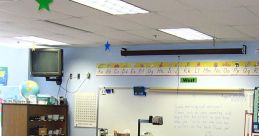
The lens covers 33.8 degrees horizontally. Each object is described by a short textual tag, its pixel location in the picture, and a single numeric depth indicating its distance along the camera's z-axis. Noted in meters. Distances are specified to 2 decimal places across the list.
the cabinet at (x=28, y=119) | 6.75
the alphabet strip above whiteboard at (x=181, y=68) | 6.25
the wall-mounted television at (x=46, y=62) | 7.28
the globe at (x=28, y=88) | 7.19
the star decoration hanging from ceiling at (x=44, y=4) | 2.45
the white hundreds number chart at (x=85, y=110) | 7.39
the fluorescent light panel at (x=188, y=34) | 5.43
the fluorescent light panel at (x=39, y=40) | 6.60
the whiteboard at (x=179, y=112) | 6.28
